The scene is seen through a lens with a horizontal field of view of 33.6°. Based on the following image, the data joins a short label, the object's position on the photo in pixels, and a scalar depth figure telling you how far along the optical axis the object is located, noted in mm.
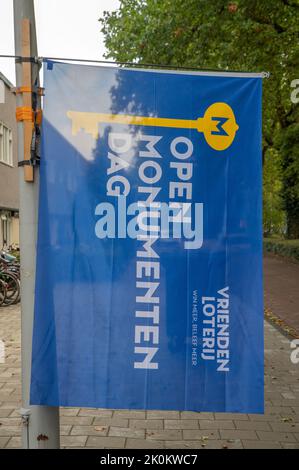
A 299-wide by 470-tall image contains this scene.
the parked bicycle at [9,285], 11336
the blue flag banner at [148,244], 2955
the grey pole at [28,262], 2996
